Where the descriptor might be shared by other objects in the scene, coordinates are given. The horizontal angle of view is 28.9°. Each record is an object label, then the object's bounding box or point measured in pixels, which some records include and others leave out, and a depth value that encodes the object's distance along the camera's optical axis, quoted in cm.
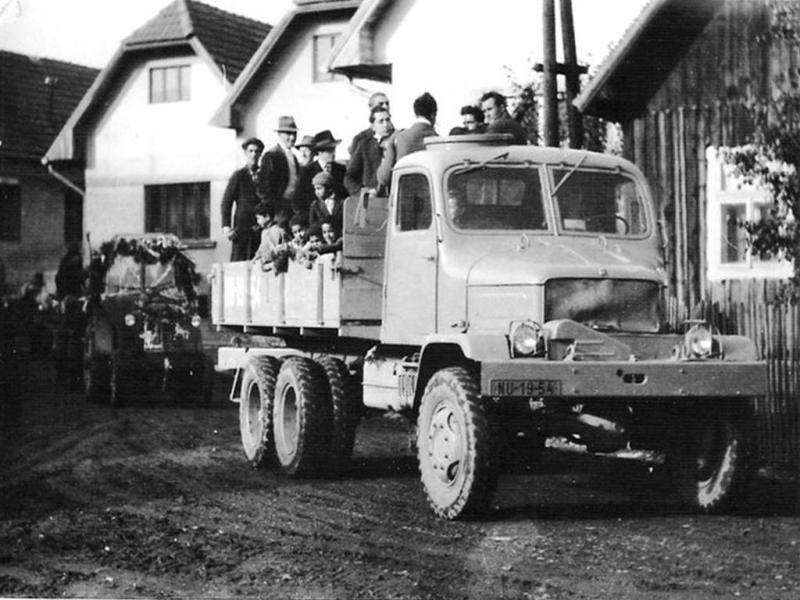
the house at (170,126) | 2461
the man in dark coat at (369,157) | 1002
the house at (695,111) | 1309
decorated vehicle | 1555
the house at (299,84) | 2303
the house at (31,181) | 1136
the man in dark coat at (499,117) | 953
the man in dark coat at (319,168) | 1082
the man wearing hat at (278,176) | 1168
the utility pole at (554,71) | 1188
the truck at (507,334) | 761
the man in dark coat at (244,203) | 1215
